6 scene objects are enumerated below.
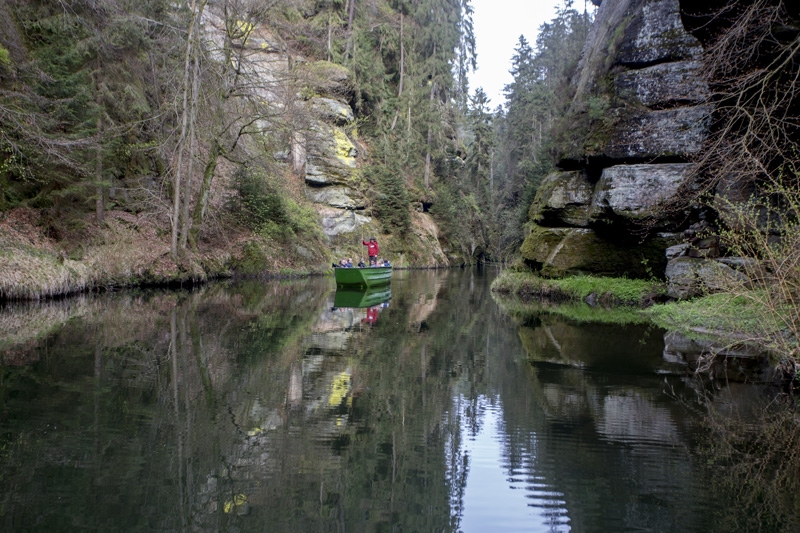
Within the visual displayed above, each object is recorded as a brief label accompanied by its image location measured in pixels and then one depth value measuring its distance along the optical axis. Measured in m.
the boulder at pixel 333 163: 37.38
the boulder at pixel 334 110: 37.66
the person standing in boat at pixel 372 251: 25.03
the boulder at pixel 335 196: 37.31
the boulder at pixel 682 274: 12.99
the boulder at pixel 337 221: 36.79
